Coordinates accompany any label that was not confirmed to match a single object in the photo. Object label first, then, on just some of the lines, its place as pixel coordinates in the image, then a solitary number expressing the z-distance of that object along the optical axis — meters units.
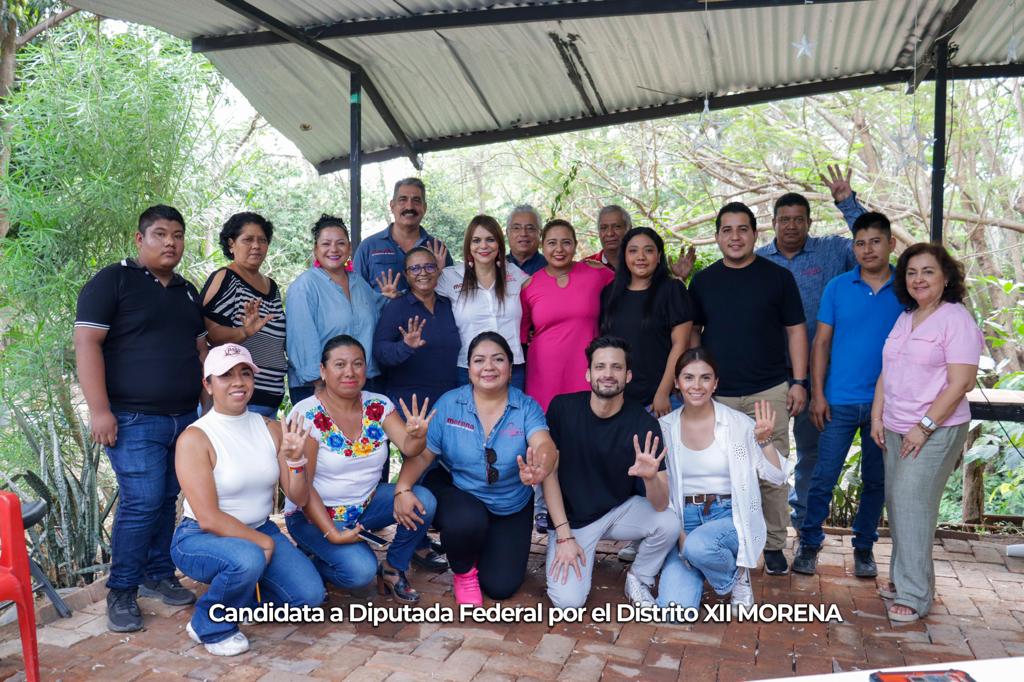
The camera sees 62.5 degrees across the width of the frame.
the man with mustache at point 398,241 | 4.55
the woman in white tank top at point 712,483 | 3.67
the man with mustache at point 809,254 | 4.45
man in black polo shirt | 3.40
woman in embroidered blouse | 3.70
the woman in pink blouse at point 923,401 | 3.48
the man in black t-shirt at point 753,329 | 4.07
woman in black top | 4.09
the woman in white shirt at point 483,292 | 4.23
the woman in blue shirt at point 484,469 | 3.78
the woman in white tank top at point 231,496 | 3.25
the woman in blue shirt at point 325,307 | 4.04
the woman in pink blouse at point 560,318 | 4.28
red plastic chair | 2.72
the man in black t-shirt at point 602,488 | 3.72
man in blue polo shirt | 4.00
